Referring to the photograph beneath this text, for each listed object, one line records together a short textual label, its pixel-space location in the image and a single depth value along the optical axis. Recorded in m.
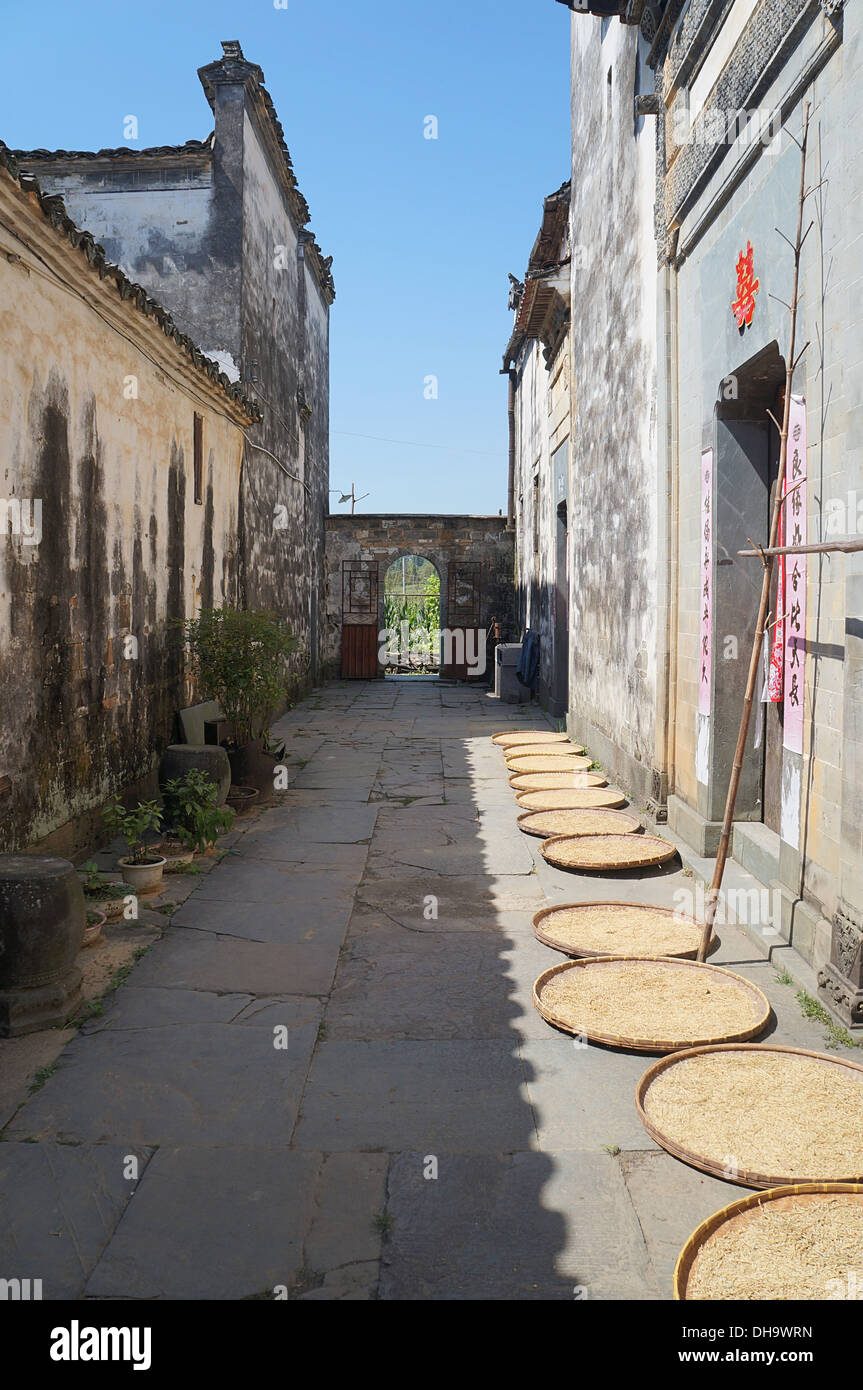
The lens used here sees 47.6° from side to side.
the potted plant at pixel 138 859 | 5.41
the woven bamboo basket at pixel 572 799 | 7.32
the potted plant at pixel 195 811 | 6.18
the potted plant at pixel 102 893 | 5.04
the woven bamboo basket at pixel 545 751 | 9.73
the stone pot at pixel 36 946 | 3.64
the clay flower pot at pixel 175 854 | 5.88
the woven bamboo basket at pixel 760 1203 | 2.33
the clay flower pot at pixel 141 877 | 5.41
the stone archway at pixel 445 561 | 19.06
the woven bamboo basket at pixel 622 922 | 4.38
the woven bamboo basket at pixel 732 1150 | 2.62
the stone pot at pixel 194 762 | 6.66
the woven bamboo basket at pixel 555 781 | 8.17
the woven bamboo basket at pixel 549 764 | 8.91
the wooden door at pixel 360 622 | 19.05
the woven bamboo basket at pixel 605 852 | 5.68
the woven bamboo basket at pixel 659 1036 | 3.46
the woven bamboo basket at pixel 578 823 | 6.52
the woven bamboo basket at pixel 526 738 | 10.73
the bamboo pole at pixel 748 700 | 3.84
